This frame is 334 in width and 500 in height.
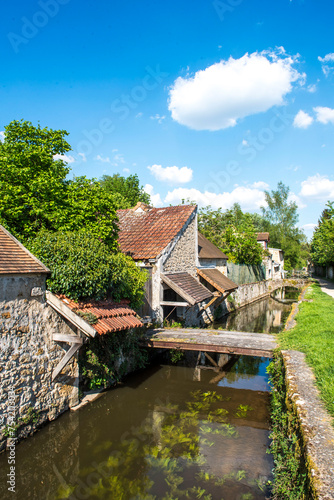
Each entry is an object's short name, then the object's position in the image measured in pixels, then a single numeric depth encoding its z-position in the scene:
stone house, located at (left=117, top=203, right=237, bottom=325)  12.39
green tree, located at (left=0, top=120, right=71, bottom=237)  9.05
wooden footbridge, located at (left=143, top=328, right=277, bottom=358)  9.21
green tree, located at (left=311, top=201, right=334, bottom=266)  26.73
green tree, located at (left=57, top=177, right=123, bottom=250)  9.70
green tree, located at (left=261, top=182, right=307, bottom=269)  48.62
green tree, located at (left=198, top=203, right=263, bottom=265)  26.77
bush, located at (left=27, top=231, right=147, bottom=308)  7.61
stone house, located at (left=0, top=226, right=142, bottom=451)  6.25
